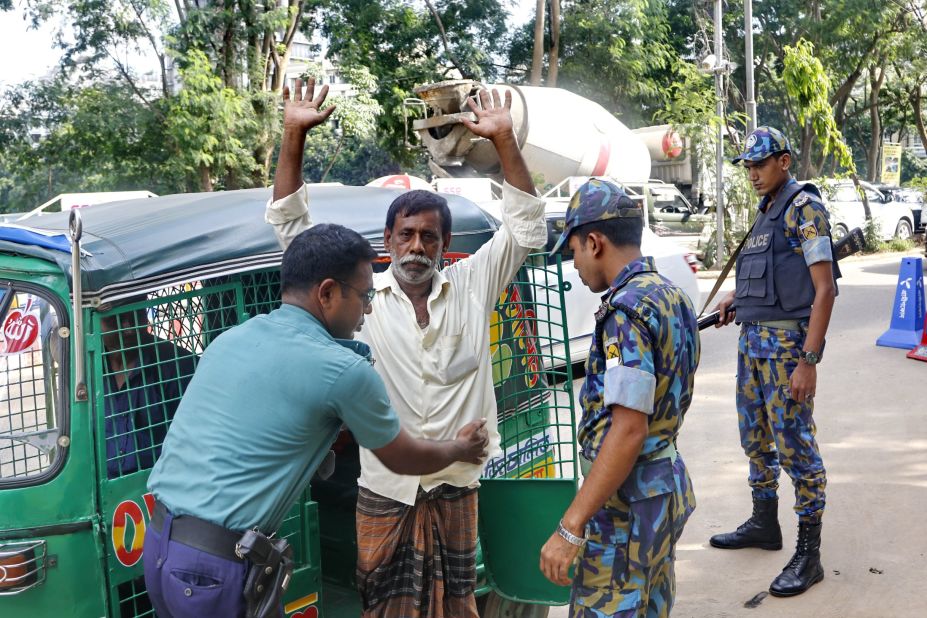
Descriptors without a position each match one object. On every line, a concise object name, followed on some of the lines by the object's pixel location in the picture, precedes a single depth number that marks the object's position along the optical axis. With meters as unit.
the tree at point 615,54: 22.53
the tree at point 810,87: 16.05
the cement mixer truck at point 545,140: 13.24
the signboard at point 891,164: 24.30
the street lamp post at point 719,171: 16.11
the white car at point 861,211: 17.95
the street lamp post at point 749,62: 15.83
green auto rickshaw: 2.41
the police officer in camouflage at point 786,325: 3.99
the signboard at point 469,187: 10.43
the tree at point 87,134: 16.11
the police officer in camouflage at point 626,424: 2.34
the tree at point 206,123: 15.13
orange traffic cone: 8.65
